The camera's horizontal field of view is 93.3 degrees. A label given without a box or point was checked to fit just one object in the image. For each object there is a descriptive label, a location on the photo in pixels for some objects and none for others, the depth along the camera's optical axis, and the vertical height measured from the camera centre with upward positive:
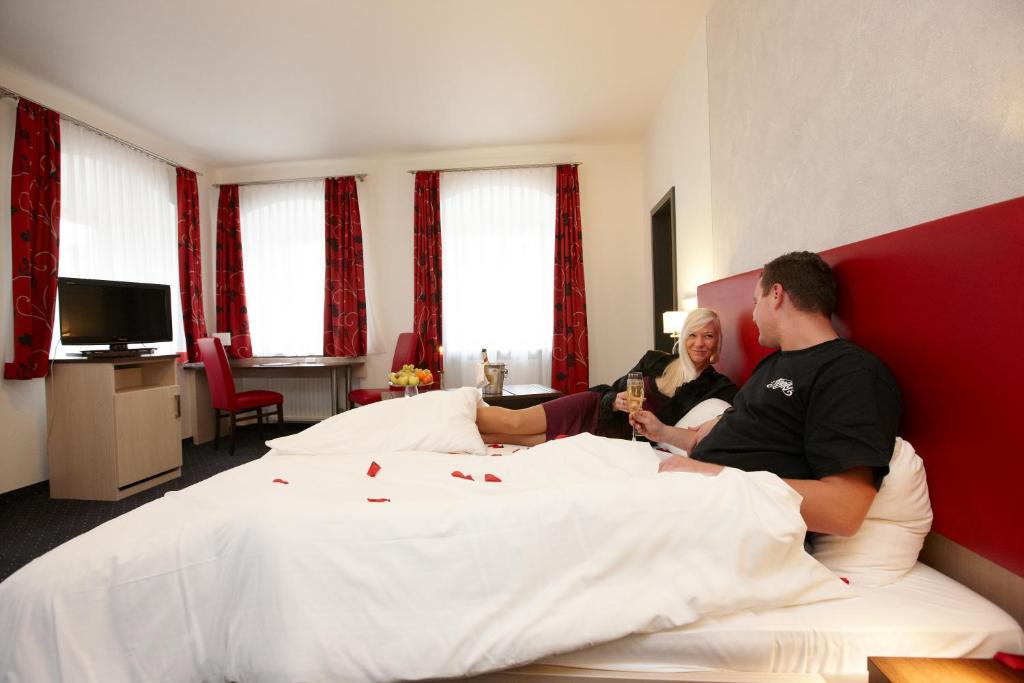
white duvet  0.94 -0.49
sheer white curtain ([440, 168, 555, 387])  4.96 +0.80
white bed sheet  0.91 -0.58
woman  2.18 -0.30
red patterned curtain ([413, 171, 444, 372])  4.98 +0.84
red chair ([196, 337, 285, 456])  4.05 -0.27
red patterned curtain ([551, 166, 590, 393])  4.85 +0.49
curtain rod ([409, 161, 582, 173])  4.95 +1.79
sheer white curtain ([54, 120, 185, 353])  3.60 +1.10
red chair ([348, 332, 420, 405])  4.47 -0.13
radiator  5.11 -0.55
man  1.08 -0.19
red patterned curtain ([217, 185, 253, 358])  5.05 +0.79
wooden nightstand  0.77 -0.55
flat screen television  3.36 +0.26
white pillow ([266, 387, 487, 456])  1.95 -0.36
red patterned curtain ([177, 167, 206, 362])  4.64 +0.81
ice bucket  3.31 -0.24
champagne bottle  3.31 -0.23
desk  4.61 -0.28
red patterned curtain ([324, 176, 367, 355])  5.01 +0.78
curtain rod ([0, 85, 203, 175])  3.16 +1.70
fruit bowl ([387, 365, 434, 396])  3.11 -0.23
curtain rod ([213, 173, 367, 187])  5.06 +1.73
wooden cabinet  3.18 -0.56
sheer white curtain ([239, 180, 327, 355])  5.10 +0.82
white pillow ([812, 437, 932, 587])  1.10 -0.44
